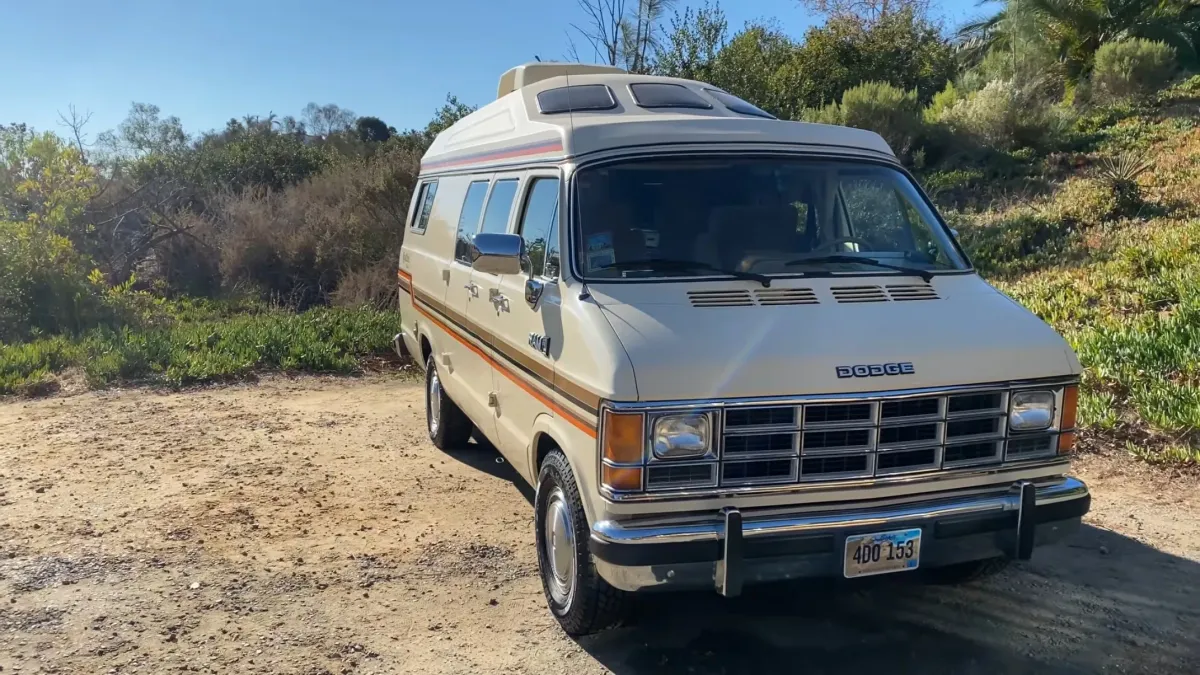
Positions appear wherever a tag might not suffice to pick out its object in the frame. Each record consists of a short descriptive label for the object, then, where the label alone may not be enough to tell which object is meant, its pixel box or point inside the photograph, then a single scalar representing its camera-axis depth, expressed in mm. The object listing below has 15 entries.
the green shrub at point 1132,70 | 19219
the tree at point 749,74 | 16719
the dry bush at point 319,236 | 14914
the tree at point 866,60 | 20484
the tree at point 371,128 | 32031
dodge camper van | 3625
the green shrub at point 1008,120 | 16438
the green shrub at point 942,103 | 17938
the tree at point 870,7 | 29269
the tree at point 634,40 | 15586
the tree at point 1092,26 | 21266
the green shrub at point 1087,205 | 12438
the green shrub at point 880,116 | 16875
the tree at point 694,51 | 16555
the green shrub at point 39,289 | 11477
